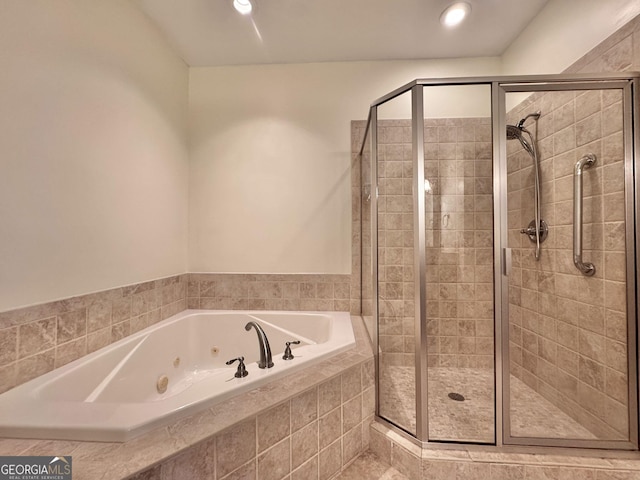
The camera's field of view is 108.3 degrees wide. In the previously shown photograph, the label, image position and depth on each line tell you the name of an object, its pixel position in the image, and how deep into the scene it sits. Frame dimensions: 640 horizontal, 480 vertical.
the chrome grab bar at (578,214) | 1.14
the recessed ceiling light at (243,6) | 1.36
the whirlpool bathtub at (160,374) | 0.66
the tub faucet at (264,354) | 0.96
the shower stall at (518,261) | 1.05
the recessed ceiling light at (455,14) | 1.39
